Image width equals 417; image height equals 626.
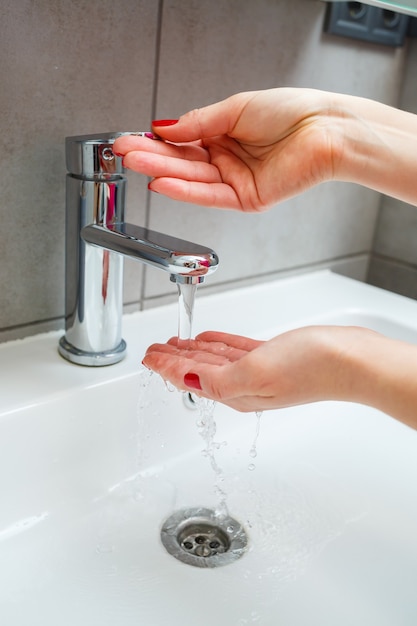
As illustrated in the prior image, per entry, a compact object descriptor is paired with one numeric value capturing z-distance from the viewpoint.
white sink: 0.47
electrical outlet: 0.78
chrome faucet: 0.49
